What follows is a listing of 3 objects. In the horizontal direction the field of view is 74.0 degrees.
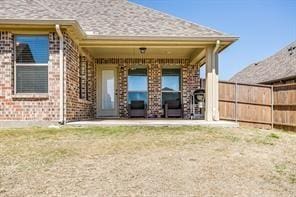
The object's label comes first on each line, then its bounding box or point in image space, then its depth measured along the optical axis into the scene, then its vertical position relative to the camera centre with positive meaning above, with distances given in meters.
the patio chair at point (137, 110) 8.67 -0.50
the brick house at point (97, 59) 5.61 +1.45
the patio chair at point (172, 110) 8.75 -0.51
